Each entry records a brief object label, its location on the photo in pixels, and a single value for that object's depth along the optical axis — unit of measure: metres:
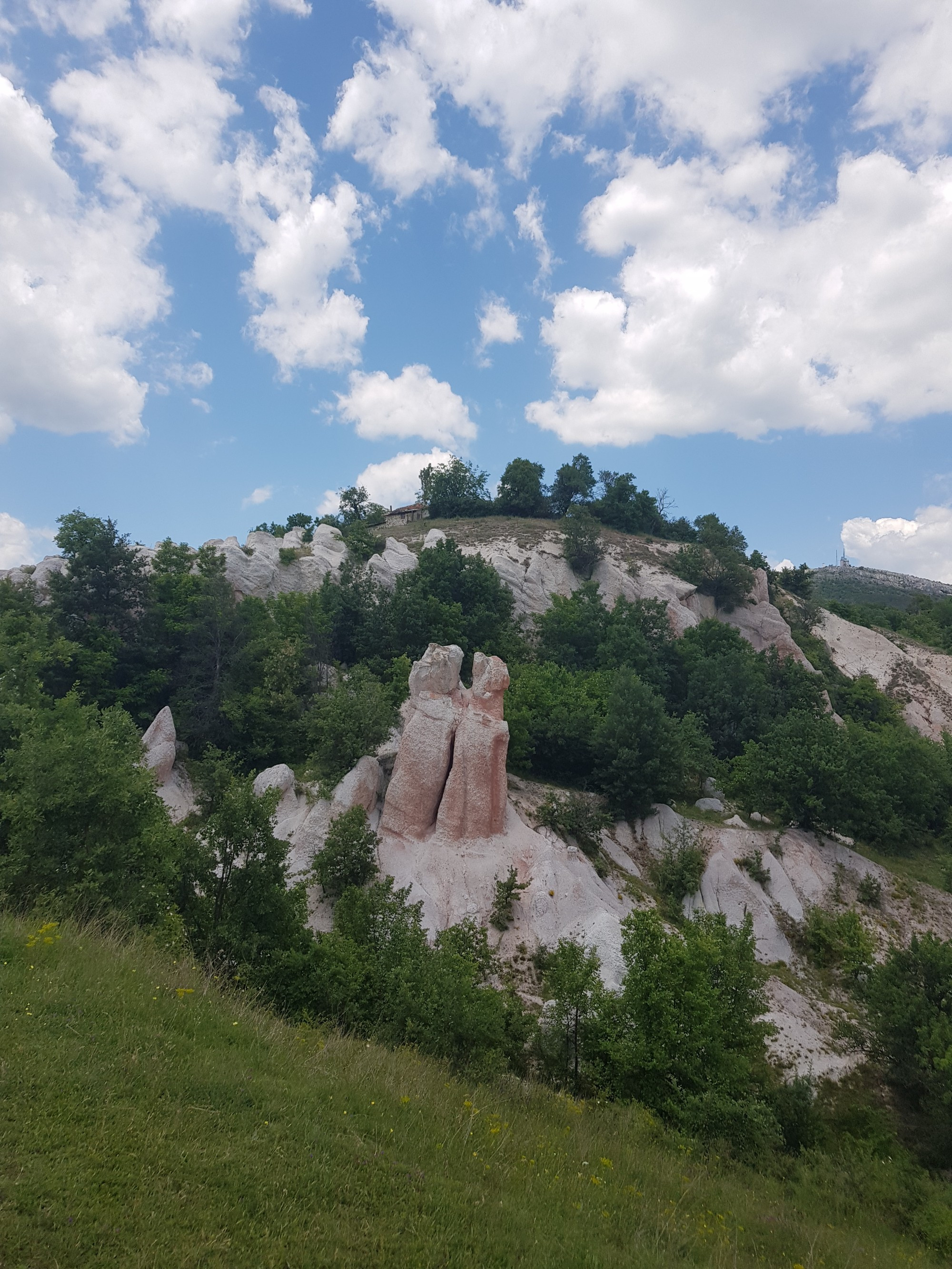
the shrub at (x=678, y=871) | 26.66
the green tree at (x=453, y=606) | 40.97
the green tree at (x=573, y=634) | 46.53
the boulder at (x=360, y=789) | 25.61
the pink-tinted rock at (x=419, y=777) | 25.83
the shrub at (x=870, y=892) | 29.16
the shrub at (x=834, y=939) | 24.72
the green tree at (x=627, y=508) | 77.38
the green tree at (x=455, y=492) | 78.50
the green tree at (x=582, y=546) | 62.69
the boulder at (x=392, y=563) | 53.06
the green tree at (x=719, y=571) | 63.12
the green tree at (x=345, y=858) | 22.48
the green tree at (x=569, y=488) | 80.25
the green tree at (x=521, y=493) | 78.06
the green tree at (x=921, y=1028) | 16.61
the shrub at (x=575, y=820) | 27.91
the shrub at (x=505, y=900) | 22.75
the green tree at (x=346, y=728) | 27.11
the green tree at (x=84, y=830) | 13.73
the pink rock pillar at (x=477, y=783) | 25.52
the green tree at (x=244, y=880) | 15.29
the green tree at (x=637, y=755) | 30.61
